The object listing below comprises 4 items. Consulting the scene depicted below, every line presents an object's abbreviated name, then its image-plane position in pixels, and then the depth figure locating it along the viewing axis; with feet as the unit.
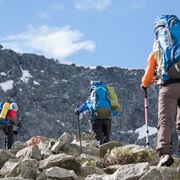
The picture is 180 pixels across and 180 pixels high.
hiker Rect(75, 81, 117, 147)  67.06
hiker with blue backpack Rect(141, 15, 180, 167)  33.43
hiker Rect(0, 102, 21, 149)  83.24
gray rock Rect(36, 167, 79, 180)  31.70
